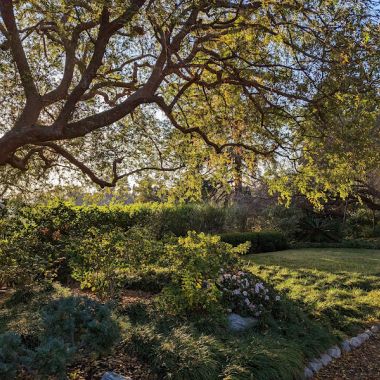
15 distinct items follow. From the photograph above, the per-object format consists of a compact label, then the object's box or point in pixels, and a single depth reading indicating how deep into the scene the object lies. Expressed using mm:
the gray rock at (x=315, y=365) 4453
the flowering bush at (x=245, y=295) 5551
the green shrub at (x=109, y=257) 6215
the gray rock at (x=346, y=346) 5190
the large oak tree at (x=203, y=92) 5309
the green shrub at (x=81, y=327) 2945
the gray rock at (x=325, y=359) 4682
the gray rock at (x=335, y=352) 4918
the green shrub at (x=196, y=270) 5094
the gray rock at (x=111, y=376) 3039
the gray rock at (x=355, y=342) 5348
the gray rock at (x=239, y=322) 5152
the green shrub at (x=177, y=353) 3438
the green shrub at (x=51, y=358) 2561
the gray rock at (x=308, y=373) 4242
